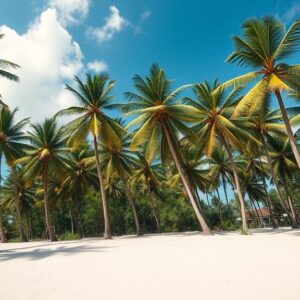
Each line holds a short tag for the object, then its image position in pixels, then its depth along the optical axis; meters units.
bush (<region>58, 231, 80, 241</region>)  30.43
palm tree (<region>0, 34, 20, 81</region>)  21.62
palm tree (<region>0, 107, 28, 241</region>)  29.84
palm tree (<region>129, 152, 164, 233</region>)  36.09
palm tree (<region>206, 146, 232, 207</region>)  38.25
